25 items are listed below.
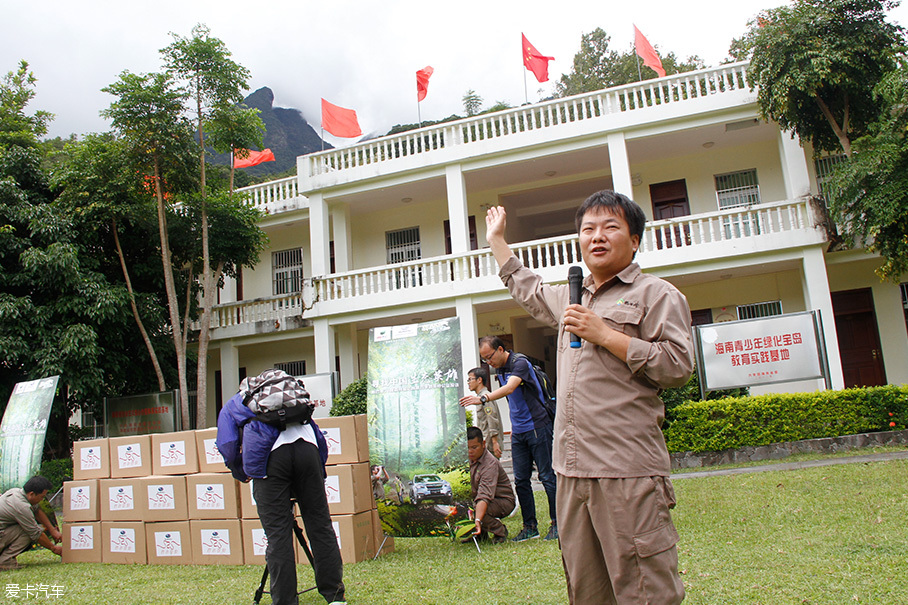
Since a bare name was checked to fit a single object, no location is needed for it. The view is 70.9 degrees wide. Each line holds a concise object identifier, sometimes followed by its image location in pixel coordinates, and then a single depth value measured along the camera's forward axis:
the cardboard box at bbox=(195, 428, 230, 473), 5.98
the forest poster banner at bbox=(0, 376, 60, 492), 7.59
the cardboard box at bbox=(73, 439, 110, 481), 6.63
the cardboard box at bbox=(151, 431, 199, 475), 6.13
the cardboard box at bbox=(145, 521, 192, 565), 5.94
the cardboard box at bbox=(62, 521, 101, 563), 6.49
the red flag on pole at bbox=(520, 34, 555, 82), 16.53
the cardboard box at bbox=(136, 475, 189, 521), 6.04
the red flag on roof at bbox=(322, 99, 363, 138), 17.27
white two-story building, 13.40
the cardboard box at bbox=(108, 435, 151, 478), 6.37
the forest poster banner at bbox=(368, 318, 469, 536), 5.77
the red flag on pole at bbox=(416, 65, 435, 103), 17.70
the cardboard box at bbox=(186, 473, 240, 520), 5.79
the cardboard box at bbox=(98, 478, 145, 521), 6.30
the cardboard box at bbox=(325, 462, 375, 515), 5.43
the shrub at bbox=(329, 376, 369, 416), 12.58
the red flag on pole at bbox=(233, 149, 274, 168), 20.05
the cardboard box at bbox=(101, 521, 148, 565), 6.21
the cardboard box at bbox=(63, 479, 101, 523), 6.59
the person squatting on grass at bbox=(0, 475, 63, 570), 6.32
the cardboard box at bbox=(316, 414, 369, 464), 5.61
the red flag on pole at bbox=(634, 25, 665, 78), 15.44
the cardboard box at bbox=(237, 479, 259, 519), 5.69
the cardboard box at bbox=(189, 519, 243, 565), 5.71
